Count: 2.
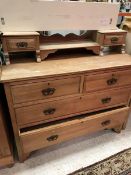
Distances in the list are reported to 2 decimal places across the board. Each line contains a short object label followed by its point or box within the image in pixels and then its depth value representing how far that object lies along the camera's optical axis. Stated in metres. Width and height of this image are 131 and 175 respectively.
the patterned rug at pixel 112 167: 1.22
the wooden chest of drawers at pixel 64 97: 0.99
